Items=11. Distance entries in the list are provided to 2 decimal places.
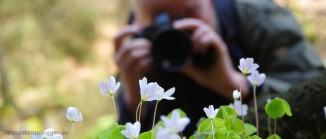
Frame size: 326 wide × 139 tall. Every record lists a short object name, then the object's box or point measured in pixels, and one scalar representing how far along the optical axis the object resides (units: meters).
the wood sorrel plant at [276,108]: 0.35
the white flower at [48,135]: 0.26
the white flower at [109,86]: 0.32
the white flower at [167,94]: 0.29
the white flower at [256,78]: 0.34
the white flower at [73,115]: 0.32
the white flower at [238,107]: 0.40
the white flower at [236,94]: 0.33
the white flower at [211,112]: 0.30
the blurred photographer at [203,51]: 0.94
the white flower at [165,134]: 0.20
